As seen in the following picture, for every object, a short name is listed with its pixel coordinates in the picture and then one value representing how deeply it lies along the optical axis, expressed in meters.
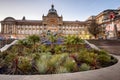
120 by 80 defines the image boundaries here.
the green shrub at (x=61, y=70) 2.47
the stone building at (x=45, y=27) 39.66
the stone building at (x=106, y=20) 25.24
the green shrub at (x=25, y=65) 2.55
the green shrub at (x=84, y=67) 2.67
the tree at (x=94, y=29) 28.49
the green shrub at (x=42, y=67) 2.52
